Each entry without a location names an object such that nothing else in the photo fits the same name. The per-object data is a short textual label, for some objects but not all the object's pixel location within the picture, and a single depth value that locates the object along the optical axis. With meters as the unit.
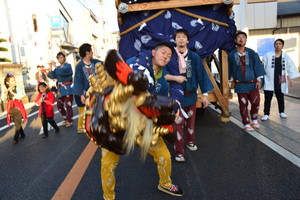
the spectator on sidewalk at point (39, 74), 7.97
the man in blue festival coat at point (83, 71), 4.64
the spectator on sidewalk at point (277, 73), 5.12
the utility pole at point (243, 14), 13.77
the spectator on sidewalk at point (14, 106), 4.70
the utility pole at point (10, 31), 15.89
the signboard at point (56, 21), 20.75
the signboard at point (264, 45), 15.09
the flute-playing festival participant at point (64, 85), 5.66
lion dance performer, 1.55
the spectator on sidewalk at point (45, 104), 4.92
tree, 10.03
